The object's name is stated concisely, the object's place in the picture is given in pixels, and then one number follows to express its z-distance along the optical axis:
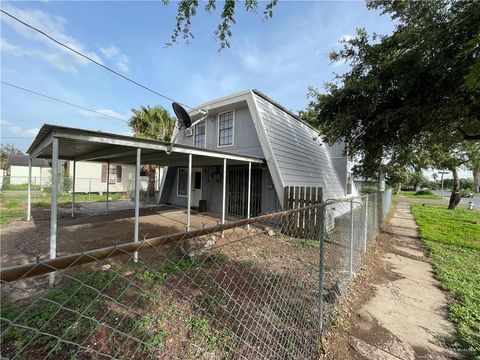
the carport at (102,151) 4.28
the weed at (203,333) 2.75
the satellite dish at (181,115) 6.84
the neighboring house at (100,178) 21.52
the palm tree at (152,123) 17.02
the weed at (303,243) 6.60
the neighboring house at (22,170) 25.62
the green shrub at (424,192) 47.05
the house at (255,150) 8.88
